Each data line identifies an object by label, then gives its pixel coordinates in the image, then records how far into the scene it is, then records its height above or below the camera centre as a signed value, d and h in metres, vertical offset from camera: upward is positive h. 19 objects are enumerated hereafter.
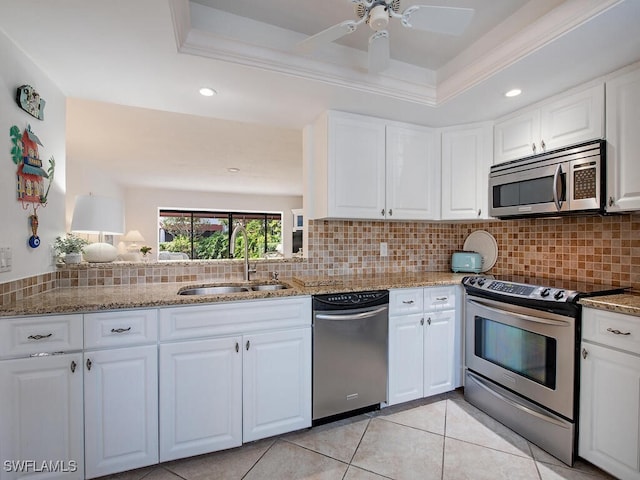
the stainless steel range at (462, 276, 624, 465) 1.67 -0.73
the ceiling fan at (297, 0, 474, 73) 1.26 +0.92
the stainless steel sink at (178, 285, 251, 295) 2.16 -0.39
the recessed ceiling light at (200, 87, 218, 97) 1.95 +0.93
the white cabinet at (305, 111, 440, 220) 2.28 +0.53
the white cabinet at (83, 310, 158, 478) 1.49 -0.77
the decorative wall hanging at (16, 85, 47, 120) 1.57 +0.72
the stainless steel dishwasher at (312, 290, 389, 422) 1.93 -0.75
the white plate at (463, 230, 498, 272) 2.80 -0.09
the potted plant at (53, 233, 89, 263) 2.00 -0.08
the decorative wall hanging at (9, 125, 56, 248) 1.59 +0.34
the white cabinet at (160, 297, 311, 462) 1.62 -0.78
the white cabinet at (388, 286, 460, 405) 2.16 -0.77
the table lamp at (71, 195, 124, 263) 1.98 +0.10
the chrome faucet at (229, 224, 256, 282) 2.27 -0.10
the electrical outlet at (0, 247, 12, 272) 1.46 -0.11
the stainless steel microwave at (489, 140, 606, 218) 1.78 +0.35
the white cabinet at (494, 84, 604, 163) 1.83 +0.74
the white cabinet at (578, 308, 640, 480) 1.45 -0.78
